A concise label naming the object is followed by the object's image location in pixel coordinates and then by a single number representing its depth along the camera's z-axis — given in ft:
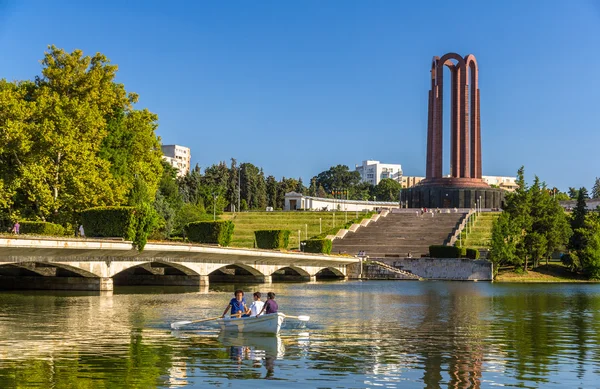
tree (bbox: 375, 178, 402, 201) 654.53
